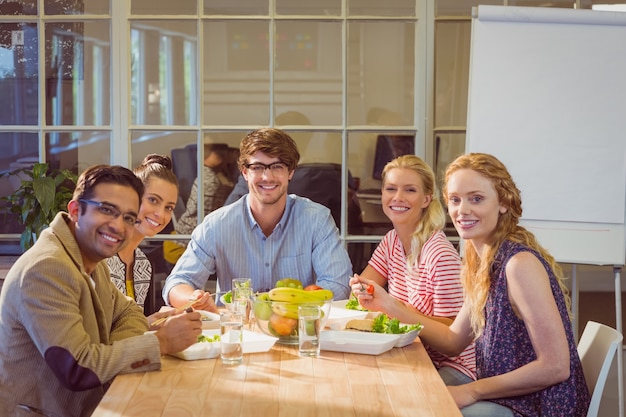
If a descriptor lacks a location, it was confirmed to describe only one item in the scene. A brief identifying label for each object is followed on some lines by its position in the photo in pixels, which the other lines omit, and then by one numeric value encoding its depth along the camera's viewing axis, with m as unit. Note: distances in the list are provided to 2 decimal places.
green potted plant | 3.97
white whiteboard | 3.64
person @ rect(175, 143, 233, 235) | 4.21
